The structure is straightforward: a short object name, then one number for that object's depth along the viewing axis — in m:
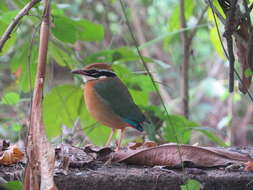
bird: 7.17
